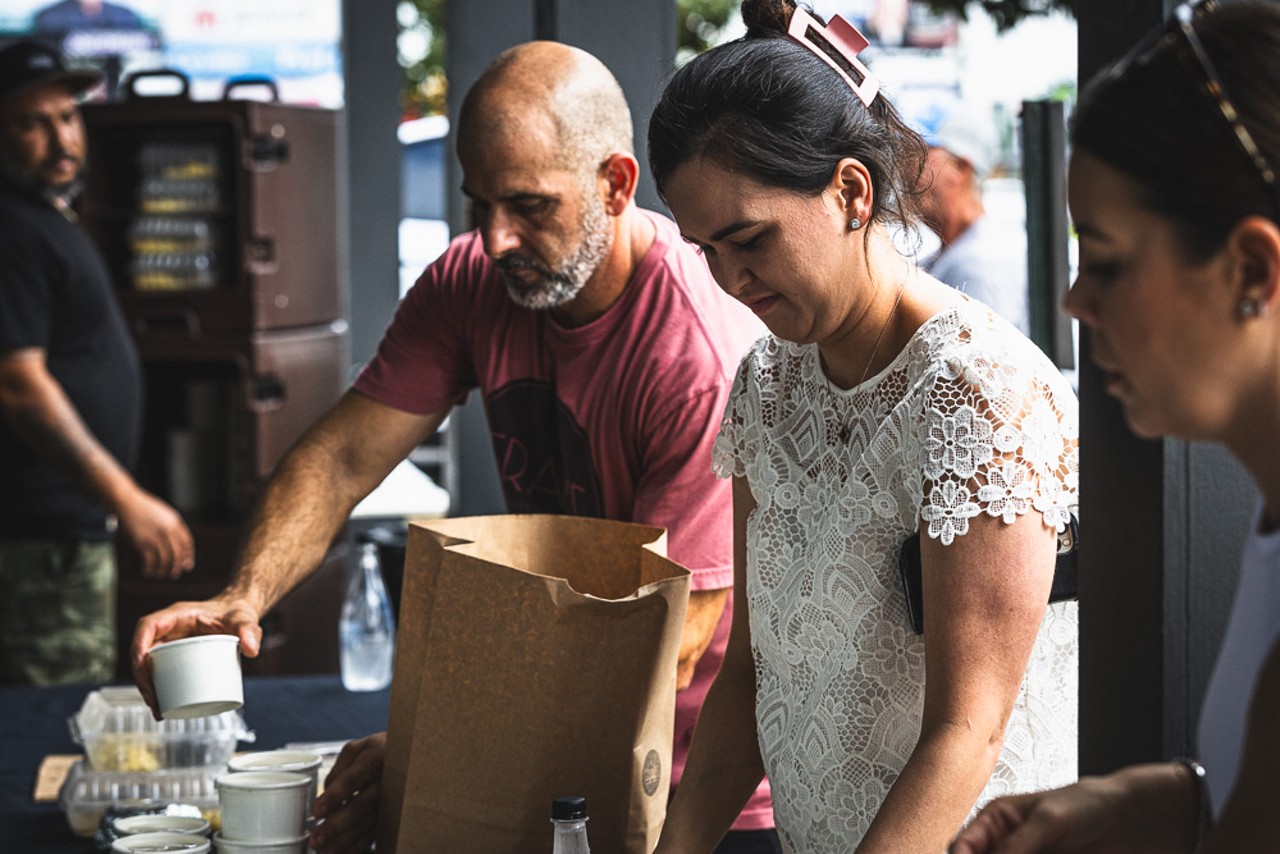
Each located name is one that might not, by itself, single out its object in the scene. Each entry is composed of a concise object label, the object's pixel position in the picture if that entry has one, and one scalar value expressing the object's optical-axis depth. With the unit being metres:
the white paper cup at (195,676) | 3.68
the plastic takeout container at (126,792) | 3.93
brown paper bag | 3.51
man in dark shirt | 5.92
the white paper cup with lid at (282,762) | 3.80
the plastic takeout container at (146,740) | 4.02
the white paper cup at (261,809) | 3.70
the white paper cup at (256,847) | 3.69
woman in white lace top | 3.42
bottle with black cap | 3.45
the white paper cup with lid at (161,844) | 3.67
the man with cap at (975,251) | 7.97
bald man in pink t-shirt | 3.97
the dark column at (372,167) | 8.22
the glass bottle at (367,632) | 4.63
